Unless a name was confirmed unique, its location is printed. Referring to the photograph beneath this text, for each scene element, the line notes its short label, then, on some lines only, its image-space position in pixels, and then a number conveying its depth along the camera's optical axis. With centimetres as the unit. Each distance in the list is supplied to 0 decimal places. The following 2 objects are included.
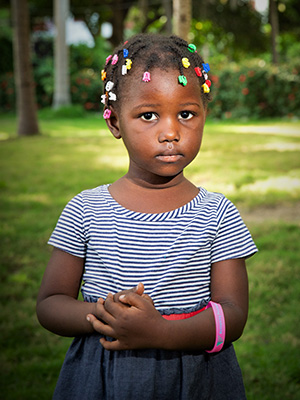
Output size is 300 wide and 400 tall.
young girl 160
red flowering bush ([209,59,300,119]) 1666
